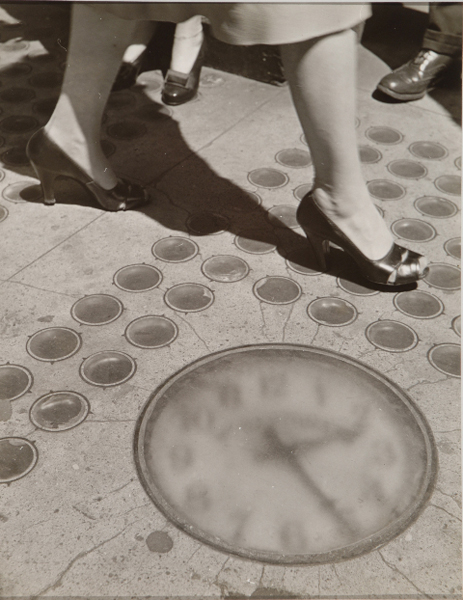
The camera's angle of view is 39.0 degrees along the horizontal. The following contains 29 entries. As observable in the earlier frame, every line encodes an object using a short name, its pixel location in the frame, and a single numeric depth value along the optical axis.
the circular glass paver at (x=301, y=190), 2.34
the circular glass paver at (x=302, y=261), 2.03
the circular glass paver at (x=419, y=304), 1.89
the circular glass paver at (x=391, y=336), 1.78
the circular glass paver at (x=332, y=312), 1.85
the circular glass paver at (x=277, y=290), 1.92
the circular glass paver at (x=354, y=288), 1.95
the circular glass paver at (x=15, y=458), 1.43
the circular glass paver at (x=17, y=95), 2.88
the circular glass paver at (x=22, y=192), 2.31
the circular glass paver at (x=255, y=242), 2.11
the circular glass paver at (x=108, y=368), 1.66
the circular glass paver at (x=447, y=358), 1.71
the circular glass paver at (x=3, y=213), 2.22
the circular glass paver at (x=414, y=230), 2.17
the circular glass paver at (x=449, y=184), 2.40
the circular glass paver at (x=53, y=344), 1.72
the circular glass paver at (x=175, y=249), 2.06
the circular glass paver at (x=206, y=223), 2.18
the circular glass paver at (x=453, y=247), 2.11
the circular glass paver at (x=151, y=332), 1.77
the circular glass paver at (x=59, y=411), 1.54
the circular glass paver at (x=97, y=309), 1.83
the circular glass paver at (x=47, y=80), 3.00
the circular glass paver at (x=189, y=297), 1.89
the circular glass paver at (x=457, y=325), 1.83
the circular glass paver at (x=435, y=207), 2.28
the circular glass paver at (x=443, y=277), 1.99
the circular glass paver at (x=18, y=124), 2.69
